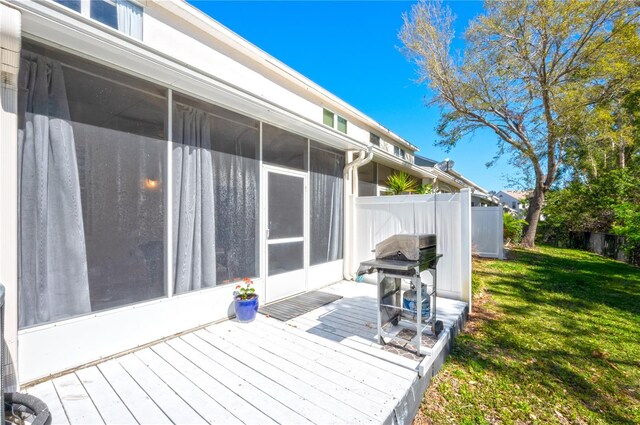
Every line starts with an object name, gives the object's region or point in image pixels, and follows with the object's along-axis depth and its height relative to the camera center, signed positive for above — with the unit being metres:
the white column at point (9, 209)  2.07 +0.06
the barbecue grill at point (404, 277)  2.76 -0.66
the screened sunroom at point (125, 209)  2.33 +0.08
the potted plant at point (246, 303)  3.57 -1.12
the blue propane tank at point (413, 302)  3.10 -0.96
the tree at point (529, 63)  9.79 +5.83
